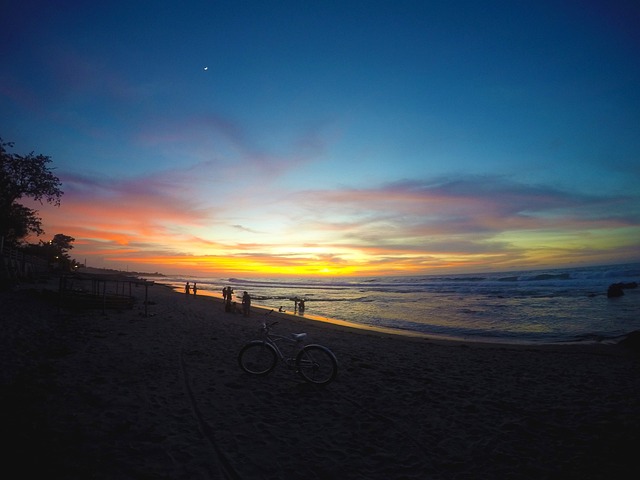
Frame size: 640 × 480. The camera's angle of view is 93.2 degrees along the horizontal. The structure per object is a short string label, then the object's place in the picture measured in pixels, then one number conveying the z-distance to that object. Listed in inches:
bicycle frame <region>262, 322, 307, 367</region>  338.0
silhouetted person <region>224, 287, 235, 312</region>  996.2
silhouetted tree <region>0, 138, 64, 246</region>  1212.5
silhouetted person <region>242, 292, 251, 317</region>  929.5
